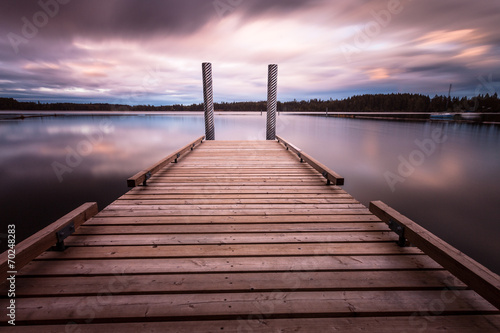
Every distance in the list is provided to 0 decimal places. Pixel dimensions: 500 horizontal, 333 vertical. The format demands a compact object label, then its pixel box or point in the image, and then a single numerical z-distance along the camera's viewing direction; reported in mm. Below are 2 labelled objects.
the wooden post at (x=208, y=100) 10117
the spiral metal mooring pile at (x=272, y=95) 10703
